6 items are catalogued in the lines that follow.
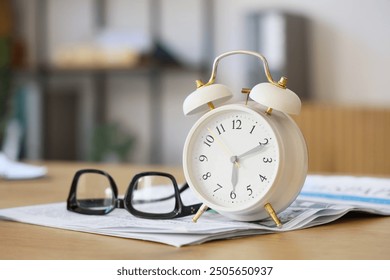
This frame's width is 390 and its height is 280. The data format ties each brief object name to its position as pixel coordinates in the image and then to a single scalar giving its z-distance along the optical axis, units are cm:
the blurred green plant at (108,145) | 440
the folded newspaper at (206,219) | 90
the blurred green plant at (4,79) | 288
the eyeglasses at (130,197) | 99
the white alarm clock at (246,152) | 93
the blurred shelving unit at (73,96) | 442
